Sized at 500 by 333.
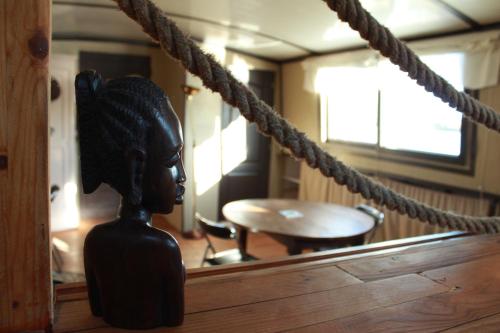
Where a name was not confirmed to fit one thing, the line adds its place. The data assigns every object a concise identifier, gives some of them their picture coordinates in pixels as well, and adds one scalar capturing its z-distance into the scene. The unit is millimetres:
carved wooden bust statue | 604
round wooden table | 2730
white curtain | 2980
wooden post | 553
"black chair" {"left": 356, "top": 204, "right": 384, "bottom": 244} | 3174
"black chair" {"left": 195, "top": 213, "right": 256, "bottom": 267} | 3109
